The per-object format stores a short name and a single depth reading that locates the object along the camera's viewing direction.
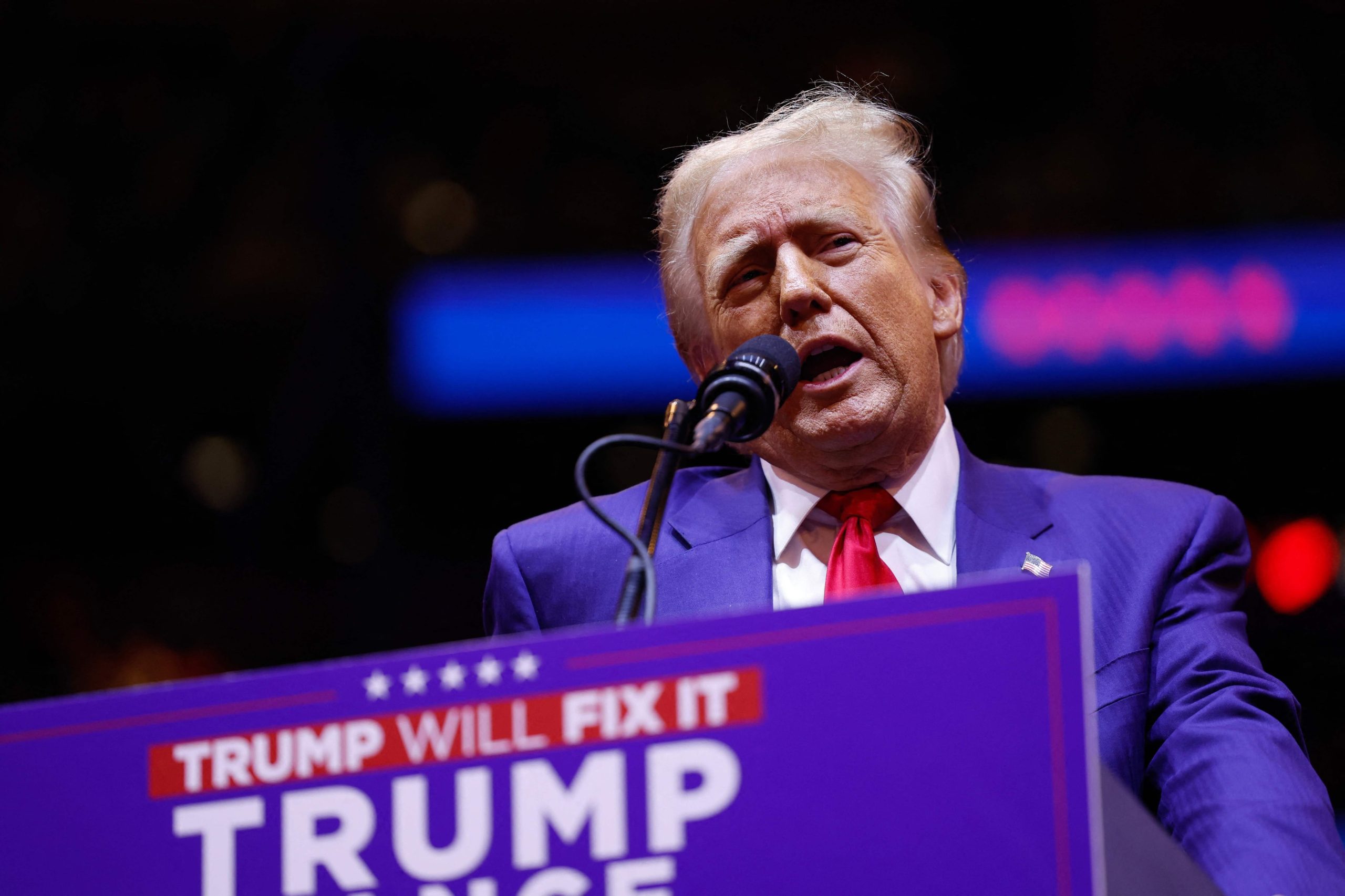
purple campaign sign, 3.56
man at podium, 4.38
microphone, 4.19
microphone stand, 4.12
